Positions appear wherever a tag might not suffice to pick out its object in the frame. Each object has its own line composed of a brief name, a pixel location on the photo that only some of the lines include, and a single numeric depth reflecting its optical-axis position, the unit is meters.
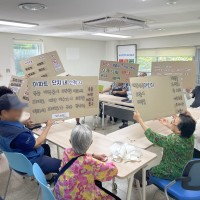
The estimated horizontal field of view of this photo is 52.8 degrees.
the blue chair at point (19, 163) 1.53
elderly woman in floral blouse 1.18
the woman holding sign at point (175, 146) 1.56
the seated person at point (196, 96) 3.92
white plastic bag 1.51
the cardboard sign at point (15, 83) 2.79
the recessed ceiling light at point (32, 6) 2.49
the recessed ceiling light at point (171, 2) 2.42
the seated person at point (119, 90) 4.85
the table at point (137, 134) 1.86
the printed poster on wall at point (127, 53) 7.64
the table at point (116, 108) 3.86
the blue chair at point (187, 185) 1.46
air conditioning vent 3.15
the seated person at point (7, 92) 2.15
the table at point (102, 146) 1.40
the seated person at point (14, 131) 1.61
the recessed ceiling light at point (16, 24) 3.55
